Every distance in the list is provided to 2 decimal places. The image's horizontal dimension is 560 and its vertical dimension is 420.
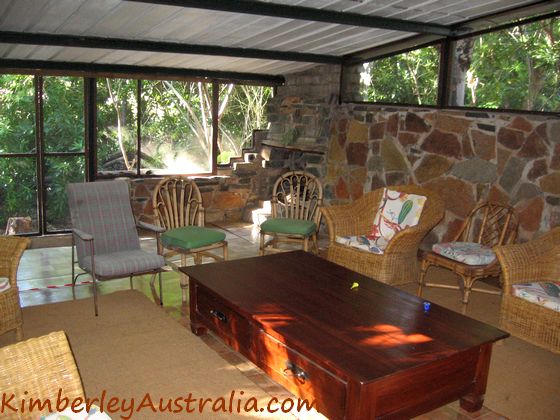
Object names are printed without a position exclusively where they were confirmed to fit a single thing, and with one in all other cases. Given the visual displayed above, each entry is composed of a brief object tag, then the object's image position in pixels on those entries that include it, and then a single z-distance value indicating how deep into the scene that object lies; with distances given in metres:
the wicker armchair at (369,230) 4.29
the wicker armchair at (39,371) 1.58
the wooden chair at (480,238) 4.01
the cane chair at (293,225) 4.79
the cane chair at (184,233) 4.27
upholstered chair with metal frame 3.83
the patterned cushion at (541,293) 3.27
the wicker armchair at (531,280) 3.25
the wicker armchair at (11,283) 3.17
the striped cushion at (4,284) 3.23
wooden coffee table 2.36
